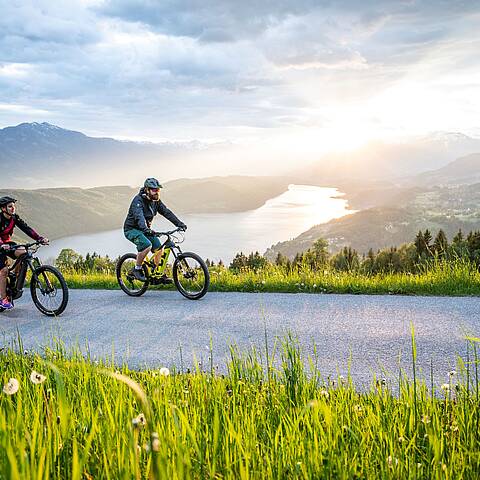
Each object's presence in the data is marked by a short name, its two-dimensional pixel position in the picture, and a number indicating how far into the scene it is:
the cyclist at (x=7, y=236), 9.29
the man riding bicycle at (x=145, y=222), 10.58
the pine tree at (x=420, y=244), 48.07
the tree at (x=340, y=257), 51.51
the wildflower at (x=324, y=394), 3.65
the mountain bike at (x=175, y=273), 10.34
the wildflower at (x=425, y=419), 3.05
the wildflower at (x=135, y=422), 1.82
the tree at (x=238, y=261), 36.31
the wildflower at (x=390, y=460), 2.52
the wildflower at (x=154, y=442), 1.57
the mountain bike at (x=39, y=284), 9.45
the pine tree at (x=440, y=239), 38.00
